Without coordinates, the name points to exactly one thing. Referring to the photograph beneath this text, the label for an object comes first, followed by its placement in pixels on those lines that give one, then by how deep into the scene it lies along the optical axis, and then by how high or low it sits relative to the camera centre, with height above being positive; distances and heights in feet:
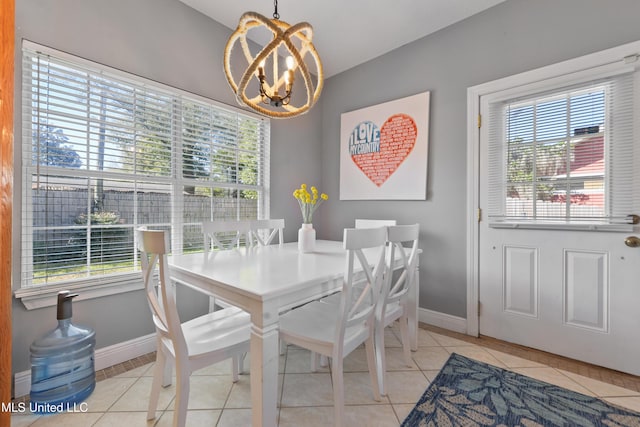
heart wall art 8.48 +2.17
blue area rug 4.43 -3.39
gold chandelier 4.45 +2.67
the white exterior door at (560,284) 5.75 -1.67
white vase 6.58 -0.66
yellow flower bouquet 6.40 +0.24
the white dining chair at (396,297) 4.92 -1.67
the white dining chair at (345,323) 4.06 -1.94
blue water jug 4.75 -2.86
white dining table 3.45 -1.04
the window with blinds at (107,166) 5.17 +1.09
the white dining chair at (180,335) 3.66 -1.98
